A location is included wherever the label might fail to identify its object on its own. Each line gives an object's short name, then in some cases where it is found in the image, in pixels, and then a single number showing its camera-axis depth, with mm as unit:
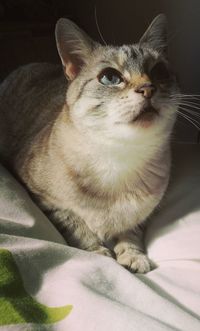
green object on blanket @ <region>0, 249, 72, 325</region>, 346
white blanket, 352
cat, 442
